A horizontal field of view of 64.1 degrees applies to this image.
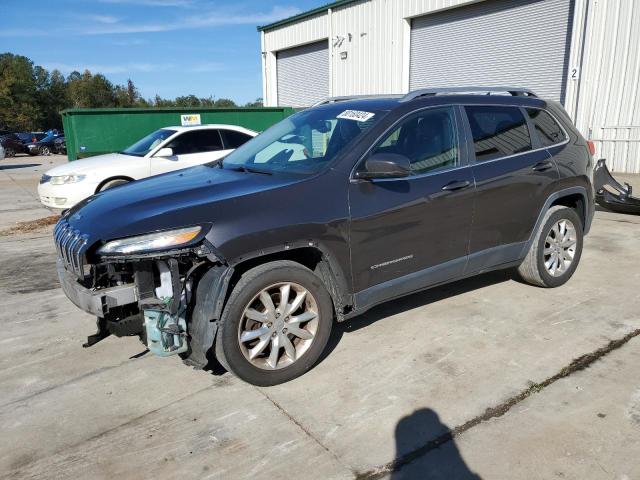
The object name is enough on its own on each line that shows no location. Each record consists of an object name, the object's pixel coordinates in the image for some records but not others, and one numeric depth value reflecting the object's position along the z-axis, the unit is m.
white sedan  8.43
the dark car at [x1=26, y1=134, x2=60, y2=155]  31.05
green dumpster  11.88
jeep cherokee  3.01
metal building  12.12
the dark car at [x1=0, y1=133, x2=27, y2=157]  29.81
